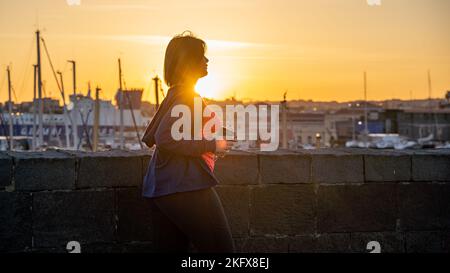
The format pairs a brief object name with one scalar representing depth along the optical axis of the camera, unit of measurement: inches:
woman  145.3
